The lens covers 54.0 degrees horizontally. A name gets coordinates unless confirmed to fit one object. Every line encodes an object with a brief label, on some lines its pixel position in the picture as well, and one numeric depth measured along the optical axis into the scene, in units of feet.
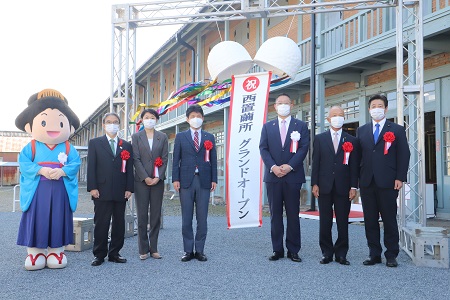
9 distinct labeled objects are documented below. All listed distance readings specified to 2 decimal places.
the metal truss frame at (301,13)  19.03
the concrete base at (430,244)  15.81
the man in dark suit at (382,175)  16.05
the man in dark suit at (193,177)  17.17
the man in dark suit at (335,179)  16.51
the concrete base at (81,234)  19.40
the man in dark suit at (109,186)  16.72
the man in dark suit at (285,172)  16.96
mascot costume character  15.70
